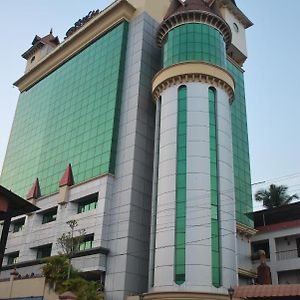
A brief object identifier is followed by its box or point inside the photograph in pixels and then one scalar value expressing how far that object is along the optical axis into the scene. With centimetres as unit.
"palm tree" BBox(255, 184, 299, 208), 4975
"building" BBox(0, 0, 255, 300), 3119
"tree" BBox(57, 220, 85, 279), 3284
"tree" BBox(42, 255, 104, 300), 2823
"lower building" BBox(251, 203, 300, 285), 3756
